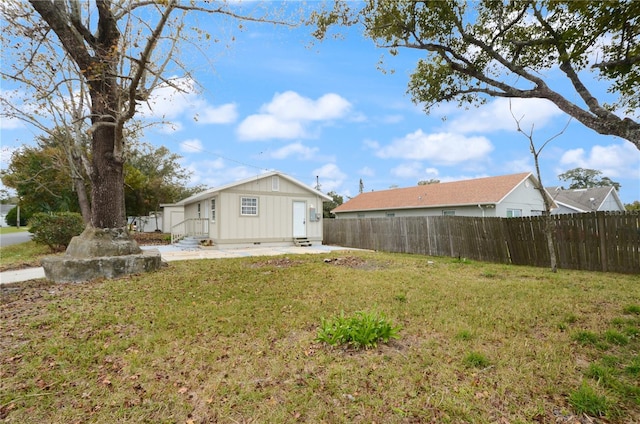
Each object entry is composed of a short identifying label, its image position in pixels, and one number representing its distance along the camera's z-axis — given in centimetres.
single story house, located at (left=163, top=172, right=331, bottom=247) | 1457
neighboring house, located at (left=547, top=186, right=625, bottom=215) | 2422
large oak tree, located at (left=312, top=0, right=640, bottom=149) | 438
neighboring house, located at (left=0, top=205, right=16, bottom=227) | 4936
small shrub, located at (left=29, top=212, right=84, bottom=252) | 1195
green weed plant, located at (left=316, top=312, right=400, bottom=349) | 327
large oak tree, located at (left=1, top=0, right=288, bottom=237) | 613
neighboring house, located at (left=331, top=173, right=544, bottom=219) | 1788
